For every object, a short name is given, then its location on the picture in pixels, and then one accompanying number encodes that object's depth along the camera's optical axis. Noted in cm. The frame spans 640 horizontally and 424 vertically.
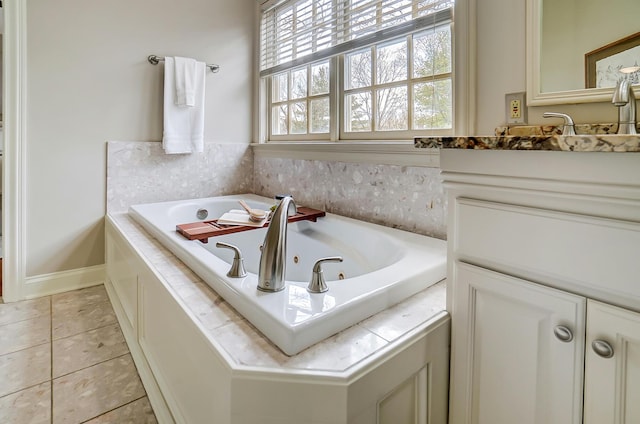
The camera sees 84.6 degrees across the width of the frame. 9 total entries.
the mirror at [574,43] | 112
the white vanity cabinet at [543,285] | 65
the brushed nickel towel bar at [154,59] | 245
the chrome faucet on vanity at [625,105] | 101
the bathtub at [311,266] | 90
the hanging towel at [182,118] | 248
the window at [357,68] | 170
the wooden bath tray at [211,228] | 161
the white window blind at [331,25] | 170
